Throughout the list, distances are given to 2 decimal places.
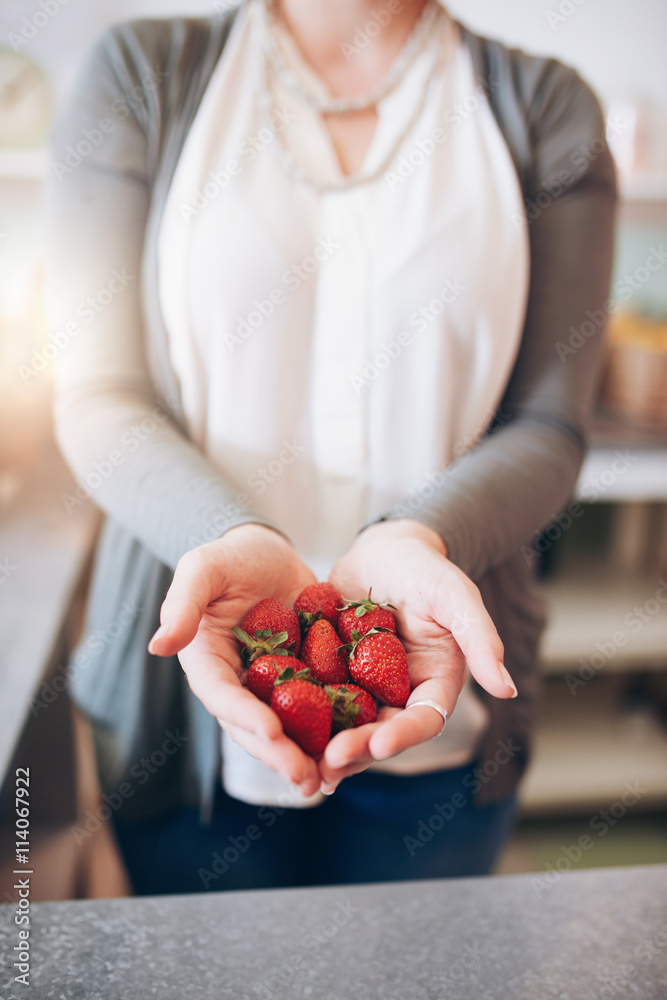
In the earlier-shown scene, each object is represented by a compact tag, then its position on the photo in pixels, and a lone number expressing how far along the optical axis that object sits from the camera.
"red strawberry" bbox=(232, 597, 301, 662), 0.31
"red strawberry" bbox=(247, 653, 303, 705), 0.30
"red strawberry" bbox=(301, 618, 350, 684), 0.32
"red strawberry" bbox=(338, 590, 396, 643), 0.33
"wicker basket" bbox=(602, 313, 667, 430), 1.07
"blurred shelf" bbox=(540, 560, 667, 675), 1.08
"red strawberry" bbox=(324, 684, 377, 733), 0.30
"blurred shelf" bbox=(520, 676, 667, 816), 1.12
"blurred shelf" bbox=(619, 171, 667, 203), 1.04
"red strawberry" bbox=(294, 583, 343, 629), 0.33
